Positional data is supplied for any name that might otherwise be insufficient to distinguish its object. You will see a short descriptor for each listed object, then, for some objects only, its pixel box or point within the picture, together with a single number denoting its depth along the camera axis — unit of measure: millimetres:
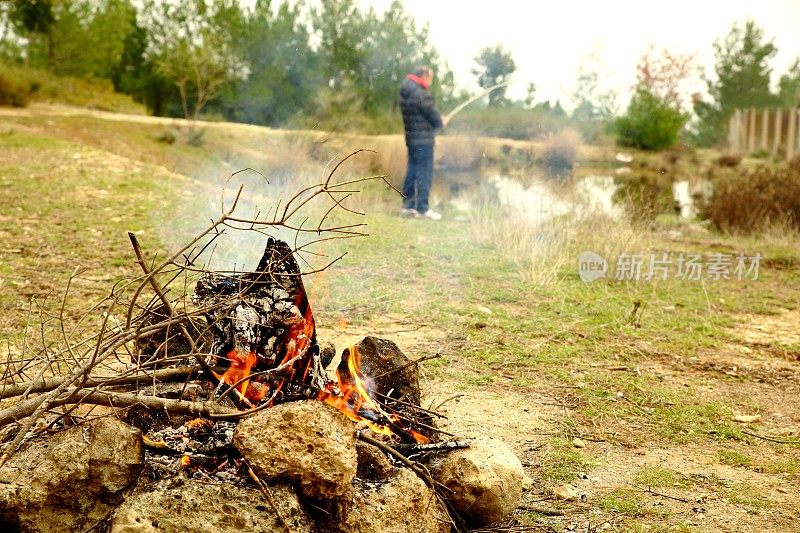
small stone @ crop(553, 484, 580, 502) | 3698
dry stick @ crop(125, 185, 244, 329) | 2409
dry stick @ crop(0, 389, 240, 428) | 2697
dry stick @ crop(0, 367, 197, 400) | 2739
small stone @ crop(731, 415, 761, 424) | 4941
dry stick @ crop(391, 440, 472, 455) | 3154
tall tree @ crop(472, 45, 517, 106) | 20812
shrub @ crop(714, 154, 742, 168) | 28578
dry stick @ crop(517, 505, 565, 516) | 3502
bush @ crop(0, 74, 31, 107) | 20062
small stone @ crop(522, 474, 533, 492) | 3771
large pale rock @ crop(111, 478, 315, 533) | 2371
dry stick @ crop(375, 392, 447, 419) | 3314
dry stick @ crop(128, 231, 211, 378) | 2547
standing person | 12758
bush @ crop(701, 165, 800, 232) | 11664
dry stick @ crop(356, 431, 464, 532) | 2881
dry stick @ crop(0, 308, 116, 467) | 2449
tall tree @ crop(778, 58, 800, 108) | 39000
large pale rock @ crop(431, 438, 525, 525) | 3100
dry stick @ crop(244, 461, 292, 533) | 2465
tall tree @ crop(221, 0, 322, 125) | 18891
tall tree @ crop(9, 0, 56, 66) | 26000
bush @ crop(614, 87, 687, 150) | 30984
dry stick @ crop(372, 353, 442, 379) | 3636
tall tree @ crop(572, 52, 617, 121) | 26744
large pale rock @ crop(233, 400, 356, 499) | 2535
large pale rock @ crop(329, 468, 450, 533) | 2668
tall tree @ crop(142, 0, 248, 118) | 21297
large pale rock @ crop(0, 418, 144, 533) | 2555
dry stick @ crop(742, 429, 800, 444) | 4609
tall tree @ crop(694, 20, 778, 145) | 37719
